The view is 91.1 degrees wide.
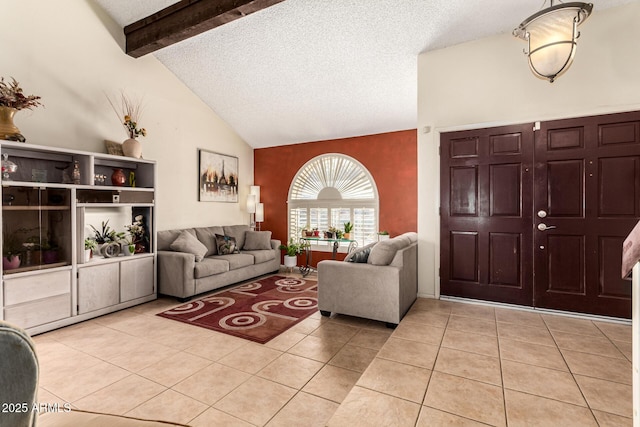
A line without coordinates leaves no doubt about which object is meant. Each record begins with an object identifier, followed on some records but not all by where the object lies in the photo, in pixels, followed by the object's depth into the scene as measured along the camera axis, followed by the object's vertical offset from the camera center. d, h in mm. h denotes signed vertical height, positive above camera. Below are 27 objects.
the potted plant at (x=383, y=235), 5466 -410
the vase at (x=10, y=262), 2973 -463
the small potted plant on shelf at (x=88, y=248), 3564 -404
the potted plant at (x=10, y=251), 2984 -364
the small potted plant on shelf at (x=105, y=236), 3935 -294
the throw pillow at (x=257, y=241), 5914 -541
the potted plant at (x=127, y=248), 4051 -449
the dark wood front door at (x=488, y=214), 3414 -34
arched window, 5926 +285
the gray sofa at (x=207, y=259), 4180 -714
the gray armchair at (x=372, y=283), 3186 -757
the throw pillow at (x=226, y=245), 5312 -553
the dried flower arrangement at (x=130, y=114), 4262 +1435
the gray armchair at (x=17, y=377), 541 -294
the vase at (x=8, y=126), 3049 +864
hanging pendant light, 2436 +1398
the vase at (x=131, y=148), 4207 +876
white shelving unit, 3041 -328
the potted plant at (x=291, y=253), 6102 -816
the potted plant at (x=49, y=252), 3307 -404
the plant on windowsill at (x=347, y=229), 5723 -313
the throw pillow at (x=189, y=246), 4473 -481
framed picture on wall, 5758 +694
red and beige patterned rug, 3270 -1194
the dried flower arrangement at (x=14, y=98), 3094 +1175
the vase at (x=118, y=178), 4062 +458
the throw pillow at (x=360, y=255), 3502 -487
